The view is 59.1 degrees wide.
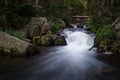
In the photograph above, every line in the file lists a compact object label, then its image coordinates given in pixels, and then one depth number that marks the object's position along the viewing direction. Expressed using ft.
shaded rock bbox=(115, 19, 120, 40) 24.94
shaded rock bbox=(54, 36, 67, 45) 28.57
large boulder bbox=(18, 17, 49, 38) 30.51
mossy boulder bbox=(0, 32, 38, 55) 20.94
